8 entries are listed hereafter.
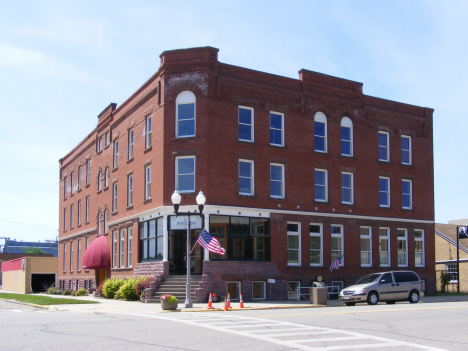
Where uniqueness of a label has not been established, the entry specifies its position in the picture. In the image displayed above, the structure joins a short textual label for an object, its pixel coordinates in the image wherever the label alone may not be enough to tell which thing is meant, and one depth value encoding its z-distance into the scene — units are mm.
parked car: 26828
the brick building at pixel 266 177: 30750
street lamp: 24375
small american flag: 32844
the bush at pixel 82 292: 40803
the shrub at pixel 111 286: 34562
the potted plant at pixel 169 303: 23297
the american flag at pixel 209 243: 26375
